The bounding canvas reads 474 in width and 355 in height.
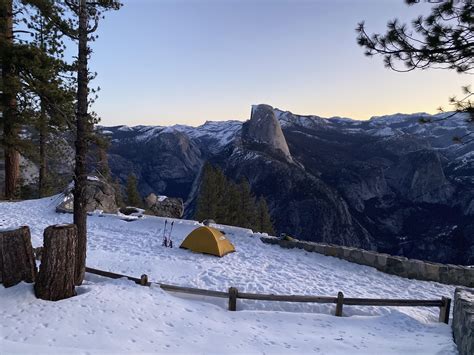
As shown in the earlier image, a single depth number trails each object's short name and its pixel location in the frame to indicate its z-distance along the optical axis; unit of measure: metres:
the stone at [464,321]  6.73
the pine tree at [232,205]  49.88
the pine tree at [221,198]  47.08
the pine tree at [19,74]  16.39
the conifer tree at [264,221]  52.45
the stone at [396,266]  14.67
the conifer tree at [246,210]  51.90
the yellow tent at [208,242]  15.52
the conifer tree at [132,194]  46.44
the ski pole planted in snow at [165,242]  16.53
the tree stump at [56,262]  7.55
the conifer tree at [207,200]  44.59
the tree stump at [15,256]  7.79
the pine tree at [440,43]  7.05
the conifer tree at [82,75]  8.48
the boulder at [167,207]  31.51
